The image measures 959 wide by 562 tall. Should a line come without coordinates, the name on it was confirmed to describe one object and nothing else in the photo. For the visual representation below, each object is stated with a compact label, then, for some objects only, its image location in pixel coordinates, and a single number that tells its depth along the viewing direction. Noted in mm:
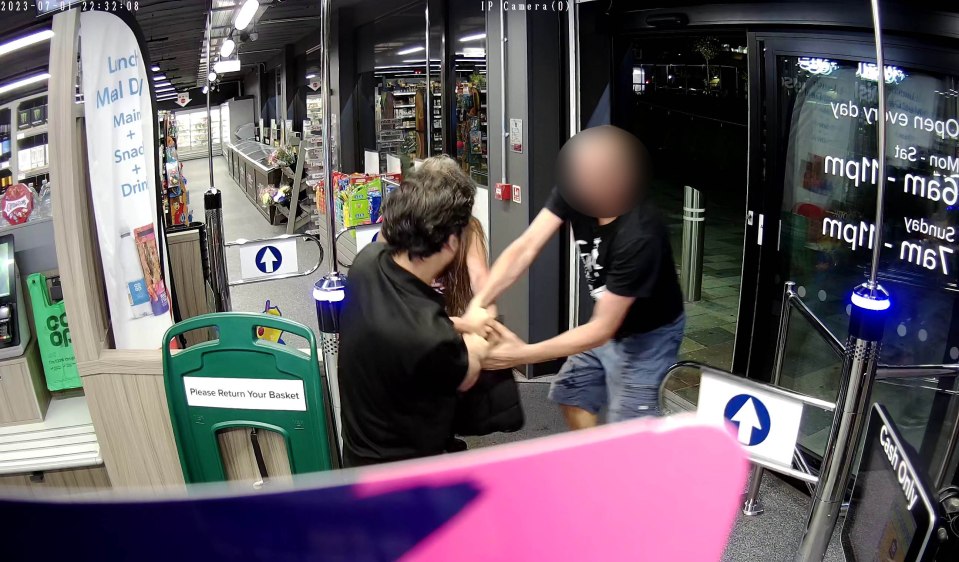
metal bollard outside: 5621
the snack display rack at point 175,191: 5859
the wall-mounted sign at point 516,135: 4426
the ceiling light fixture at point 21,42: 4543
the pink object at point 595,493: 419
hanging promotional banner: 2615
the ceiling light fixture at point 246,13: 5865
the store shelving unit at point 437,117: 6910
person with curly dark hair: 1662
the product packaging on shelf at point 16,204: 2980
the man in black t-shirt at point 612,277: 2195
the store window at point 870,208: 2584
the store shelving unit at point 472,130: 5509
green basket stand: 2236
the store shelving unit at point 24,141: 4551
